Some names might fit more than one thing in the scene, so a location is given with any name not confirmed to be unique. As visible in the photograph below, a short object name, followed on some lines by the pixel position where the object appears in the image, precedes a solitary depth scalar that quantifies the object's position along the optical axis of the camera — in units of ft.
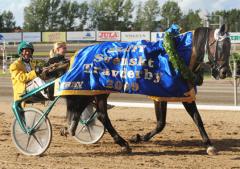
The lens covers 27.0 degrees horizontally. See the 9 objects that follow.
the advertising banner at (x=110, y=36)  170.71
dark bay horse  21.27
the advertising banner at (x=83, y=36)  179.83
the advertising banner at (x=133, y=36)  152.35
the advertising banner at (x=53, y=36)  180.96
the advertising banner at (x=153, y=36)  142.45
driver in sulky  23.13
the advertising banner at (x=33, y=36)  176.67
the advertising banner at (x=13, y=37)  174.91
